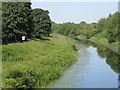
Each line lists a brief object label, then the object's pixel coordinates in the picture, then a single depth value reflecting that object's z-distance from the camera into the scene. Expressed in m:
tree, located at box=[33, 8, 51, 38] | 65.56
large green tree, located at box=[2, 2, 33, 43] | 43.41
